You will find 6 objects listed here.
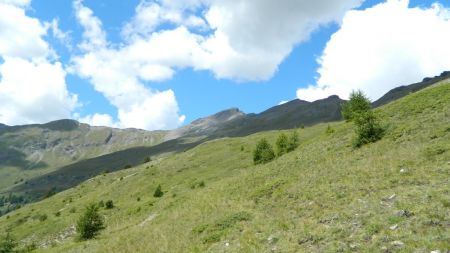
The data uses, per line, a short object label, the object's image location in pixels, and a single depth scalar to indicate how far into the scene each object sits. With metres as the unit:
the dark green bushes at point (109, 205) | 66.04
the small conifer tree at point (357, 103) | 50.19
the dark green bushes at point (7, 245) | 45.03
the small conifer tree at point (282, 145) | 60.81
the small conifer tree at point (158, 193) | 62.47
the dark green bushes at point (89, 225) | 46.06
